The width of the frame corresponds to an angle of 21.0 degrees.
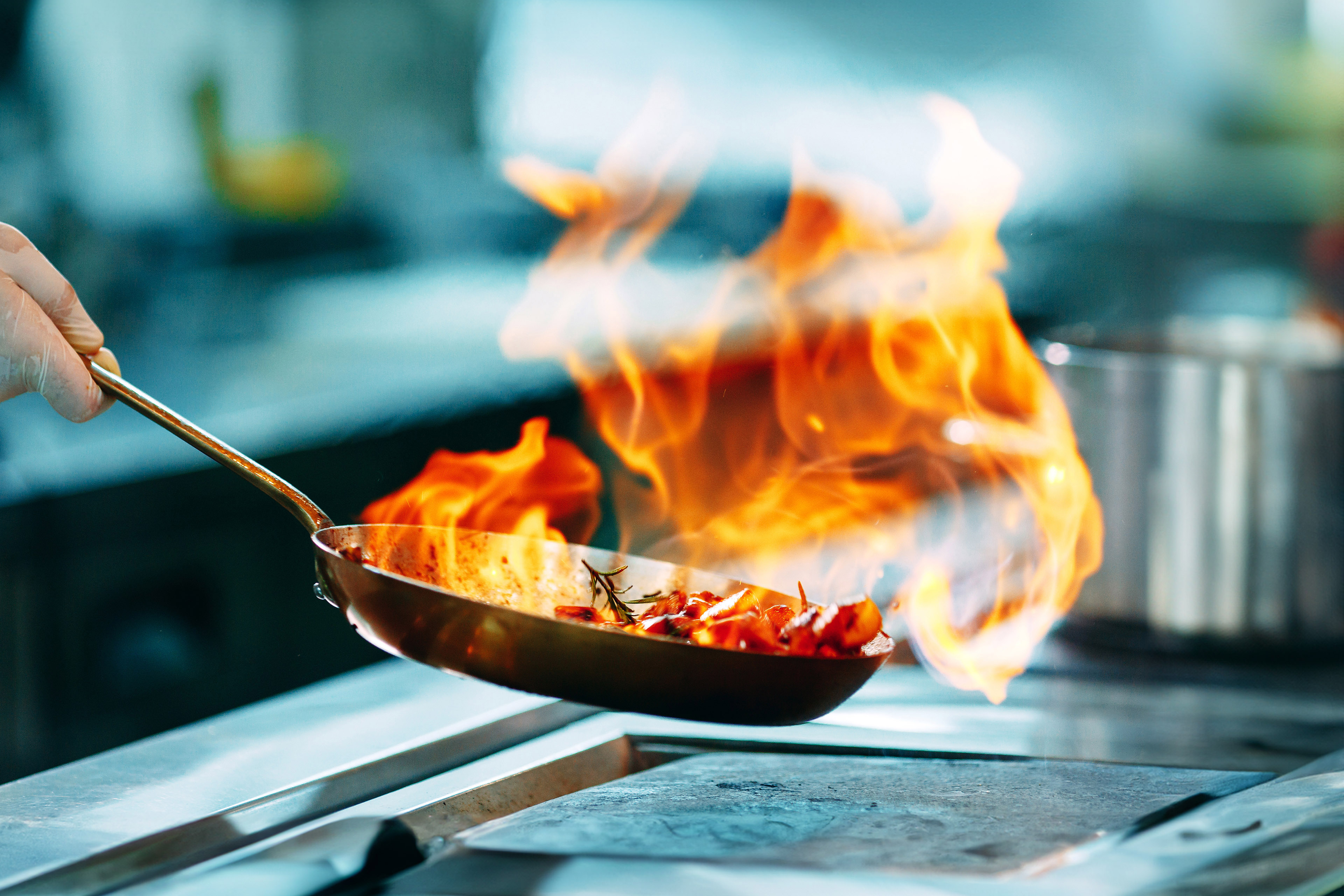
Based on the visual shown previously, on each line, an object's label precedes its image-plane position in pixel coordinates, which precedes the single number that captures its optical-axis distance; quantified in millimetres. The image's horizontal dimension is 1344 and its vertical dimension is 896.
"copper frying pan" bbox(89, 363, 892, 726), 1692
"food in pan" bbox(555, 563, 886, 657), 1733
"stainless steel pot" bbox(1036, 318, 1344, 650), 1898
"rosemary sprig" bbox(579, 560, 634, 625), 1799
